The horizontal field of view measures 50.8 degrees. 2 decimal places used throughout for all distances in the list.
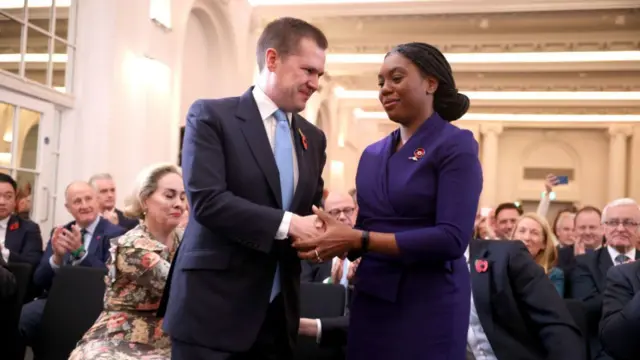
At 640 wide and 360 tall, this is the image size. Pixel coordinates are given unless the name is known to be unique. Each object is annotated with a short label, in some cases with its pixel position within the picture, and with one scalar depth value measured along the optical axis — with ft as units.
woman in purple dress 5.39
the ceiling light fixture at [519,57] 38.60
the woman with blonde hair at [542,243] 12.62
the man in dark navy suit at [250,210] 5.27
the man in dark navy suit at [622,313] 6.94
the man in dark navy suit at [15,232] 14.25
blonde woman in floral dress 7.22
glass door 17.42
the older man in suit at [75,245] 12.01
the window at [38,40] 17.25
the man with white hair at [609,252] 12.52
